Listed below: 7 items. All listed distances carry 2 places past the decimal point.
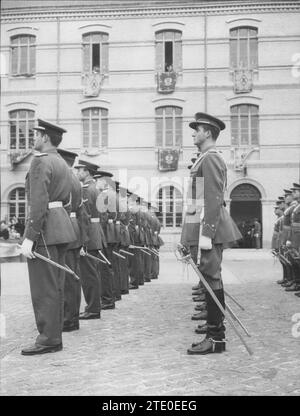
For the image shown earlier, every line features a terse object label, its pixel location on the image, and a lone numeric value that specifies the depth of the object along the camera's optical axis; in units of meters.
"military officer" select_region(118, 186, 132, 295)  9.84
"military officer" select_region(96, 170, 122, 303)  8.55
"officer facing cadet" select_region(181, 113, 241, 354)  5.22
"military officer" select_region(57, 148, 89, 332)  6.52
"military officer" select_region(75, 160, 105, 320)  7.30
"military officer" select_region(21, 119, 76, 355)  5.39
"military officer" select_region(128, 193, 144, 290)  11.34
